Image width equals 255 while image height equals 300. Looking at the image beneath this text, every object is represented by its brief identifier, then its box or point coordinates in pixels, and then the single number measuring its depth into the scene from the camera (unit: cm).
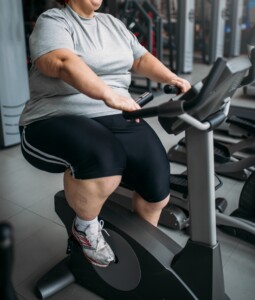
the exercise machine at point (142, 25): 508
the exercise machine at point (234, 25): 807
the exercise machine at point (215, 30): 735
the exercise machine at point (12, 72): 312
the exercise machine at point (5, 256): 52
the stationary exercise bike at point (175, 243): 104
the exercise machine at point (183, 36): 632
